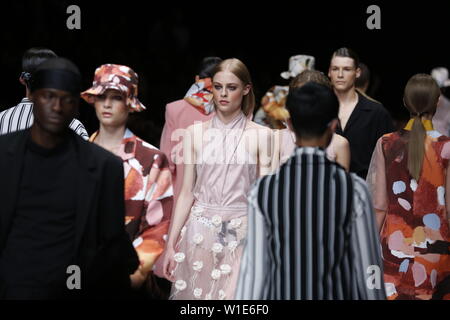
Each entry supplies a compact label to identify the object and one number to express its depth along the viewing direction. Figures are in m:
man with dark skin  8.59
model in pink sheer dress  11.28
